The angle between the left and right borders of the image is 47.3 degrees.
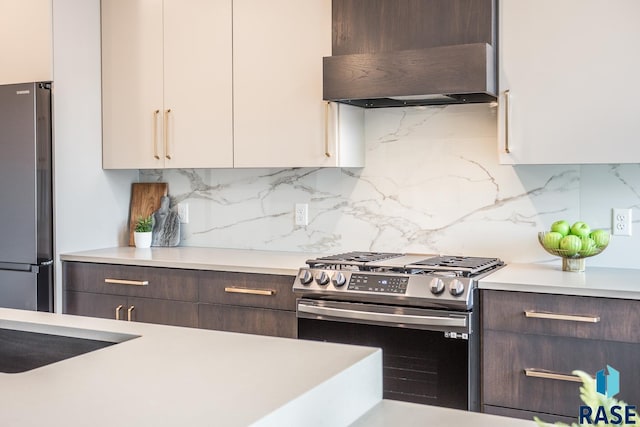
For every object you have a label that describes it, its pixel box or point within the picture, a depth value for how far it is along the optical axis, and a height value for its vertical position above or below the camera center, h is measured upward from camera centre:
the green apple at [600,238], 2.87 -0.17
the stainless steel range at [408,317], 2.70 -0.47
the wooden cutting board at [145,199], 4.16 -0.02
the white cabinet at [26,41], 3.66 +0.79
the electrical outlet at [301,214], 3.78 -0.09
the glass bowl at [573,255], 2.86 -0.23
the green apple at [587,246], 2.84 -0.20
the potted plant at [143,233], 3.98 -0.20
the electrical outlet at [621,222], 3.07 -0.11
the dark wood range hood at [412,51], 2.91 +0.59
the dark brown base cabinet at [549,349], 2.50 -0.54
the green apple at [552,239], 2.89 -0.17
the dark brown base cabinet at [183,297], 3.17 -0.47
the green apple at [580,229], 2.88 -0.13
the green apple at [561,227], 2.92 -0.13
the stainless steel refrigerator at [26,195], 3.59 +0.01
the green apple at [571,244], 2.84 -0.19
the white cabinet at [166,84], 3.61 +0.58
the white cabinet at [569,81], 2.75 +0.44
